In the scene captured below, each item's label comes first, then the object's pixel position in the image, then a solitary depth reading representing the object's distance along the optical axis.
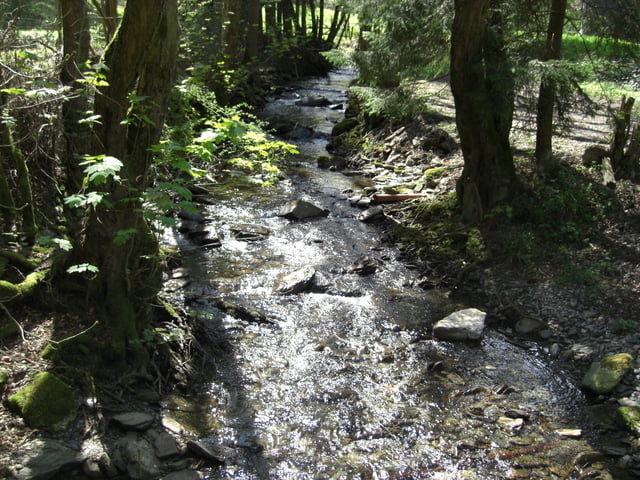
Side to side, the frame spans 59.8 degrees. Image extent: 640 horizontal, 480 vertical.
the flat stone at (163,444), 4.76
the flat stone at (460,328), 7.16
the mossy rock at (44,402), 4.49
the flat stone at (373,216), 10.84
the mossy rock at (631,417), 5.48
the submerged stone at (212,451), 4.82
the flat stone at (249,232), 9.83
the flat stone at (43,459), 4.07
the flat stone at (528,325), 7.39
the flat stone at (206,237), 9.46
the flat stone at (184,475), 4.53
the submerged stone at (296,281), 8.09
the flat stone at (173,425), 5.05
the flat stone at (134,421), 4.86
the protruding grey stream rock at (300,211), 10.80
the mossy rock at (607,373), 6.12
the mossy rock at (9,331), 5.08
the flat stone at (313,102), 20.42
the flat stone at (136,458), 4.50
